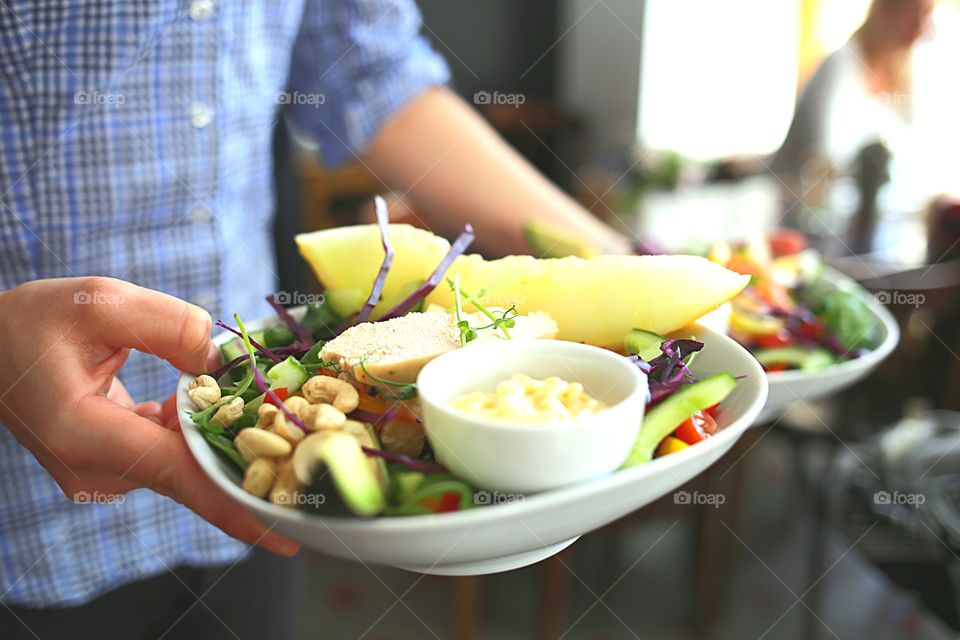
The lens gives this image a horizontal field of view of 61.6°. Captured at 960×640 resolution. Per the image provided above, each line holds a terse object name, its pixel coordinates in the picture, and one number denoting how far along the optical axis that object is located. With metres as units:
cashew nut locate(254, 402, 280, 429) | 0.51
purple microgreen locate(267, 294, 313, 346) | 0.66
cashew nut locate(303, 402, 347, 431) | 0.49
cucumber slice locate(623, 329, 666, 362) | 0.58
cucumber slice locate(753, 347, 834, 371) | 0.87
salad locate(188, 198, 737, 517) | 0.47
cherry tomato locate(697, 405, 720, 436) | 0.56
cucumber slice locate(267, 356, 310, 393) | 0.56
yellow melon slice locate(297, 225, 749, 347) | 0.57
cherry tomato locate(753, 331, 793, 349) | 0.91
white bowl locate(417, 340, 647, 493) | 0.47
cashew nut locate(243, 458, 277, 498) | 0.48
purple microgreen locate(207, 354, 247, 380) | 0.62
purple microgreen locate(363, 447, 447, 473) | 0.50
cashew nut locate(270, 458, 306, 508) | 0.47
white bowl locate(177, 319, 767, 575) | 0.46
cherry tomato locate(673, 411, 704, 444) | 0.55
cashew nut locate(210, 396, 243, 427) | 0.54
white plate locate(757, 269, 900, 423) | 0.78
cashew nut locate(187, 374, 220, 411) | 0.56
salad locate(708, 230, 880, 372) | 0.89
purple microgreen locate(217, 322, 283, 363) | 0.61
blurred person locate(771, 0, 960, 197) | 2.76
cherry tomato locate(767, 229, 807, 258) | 1.23
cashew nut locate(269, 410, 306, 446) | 0.49
